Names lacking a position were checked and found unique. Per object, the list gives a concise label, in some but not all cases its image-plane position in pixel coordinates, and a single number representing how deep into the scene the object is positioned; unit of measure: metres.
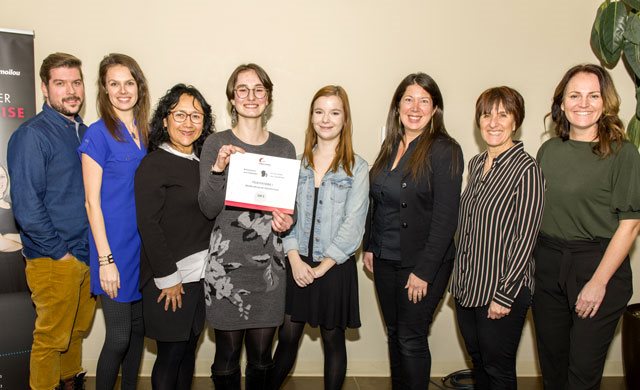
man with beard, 2.33
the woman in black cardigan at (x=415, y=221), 2.30
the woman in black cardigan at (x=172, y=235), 2.13
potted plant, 2.86
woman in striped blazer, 2.12
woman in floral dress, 2.18
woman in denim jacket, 2.33
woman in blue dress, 2.27
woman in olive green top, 2.15
